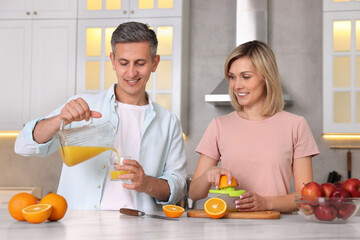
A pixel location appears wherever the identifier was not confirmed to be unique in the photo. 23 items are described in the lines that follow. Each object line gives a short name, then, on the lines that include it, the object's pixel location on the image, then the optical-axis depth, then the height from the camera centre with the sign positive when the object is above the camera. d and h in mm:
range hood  4066 +936
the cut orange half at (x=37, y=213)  1424 -227
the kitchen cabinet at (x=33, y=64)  4078 +564
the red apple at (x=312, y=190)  1492 -163
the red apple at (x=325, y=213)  1474 -226
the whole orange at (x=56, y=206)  1467 -212
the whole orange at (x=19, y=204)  1486 -212
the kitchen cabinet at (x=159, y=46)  3979 +714
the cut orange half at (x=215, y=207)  1597 -232
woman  1993 -6
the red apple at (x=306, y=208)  1492 -216
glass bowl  1475 -214
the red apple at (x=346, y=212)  1482 -223
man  1961 -22
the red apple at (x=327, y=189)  1507 -158
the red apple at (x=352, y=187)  1519 -153
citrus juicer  1677 -197
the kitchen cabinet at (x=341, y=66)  3840 +542
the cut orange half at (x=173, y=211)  1599 -244
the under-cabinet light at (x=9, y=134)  4384 -10
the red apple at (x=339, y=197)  1477 -181
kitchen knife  1618 -257
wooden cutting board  1609 -257
